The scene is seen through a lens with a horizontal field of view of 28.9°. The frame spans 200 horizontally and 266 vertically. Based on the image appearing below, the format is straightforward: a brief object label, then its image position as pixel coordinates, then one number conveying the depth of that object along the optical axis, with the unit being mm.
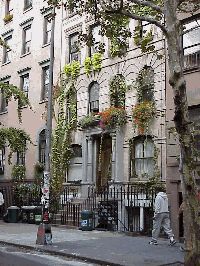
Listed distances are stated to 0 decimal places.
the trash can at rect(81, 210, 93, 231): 15525
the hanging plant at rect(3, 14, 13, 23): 27133
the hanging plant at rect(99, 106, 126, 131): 17250
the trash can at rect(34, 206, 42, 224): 18400
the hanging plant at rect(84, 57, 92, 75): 19688
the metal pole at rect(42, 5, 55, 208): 12414
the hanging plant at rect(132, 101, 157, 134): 16125
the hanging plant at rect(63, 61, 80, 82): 20609
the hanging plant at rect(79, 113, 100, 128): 18481
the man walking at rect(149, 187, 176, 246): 11922
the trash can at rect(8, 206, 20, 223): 19734
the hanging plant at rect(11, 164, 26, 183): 23192
